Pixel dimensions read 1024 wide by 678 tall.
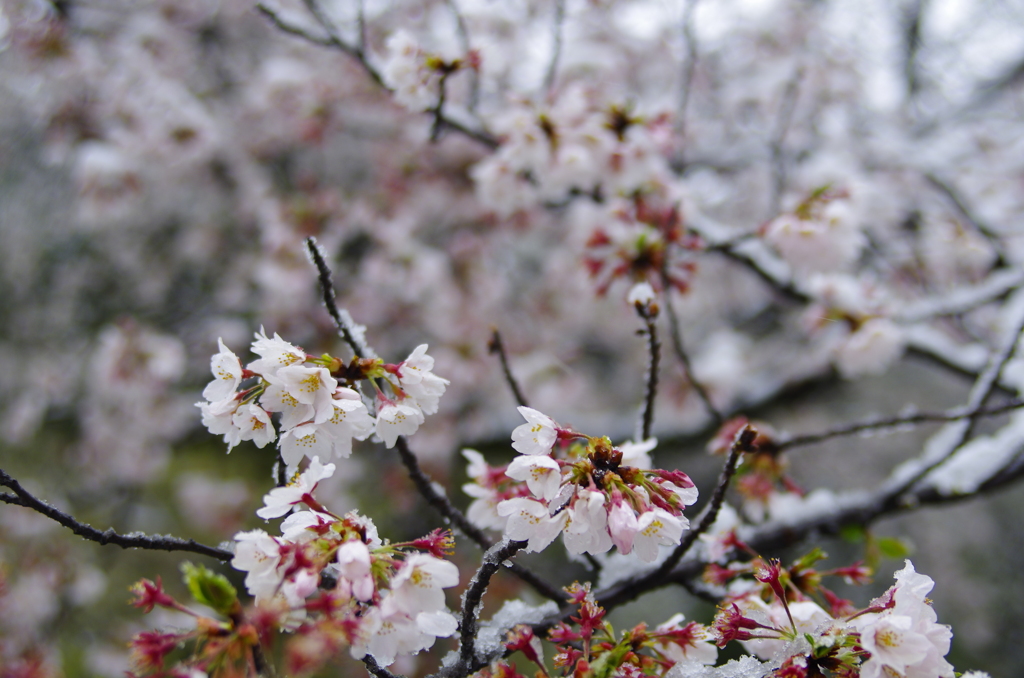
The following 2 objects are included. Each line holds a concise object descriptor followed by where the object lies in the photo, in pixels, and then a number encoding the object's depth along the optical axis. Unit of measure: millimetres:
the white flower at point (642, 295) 770
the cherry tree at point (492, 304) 669
